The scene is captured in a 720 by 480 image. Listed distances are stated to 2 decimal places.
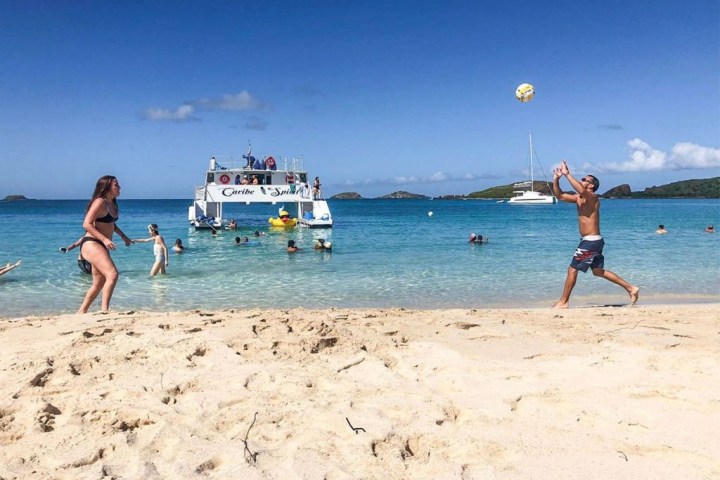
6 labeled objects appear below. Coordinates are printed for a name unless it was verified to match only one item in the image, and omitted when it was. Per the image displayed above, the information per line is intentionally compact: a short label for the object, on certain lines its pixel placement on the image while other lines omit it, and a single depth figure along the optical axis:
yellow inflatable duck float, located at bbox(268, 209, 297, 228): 29.36
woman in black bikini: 5.81
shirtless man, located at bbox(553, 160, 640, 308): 6.93
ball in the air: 11.66
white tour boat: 26.75
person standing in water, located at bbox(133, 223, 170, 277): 12.11
